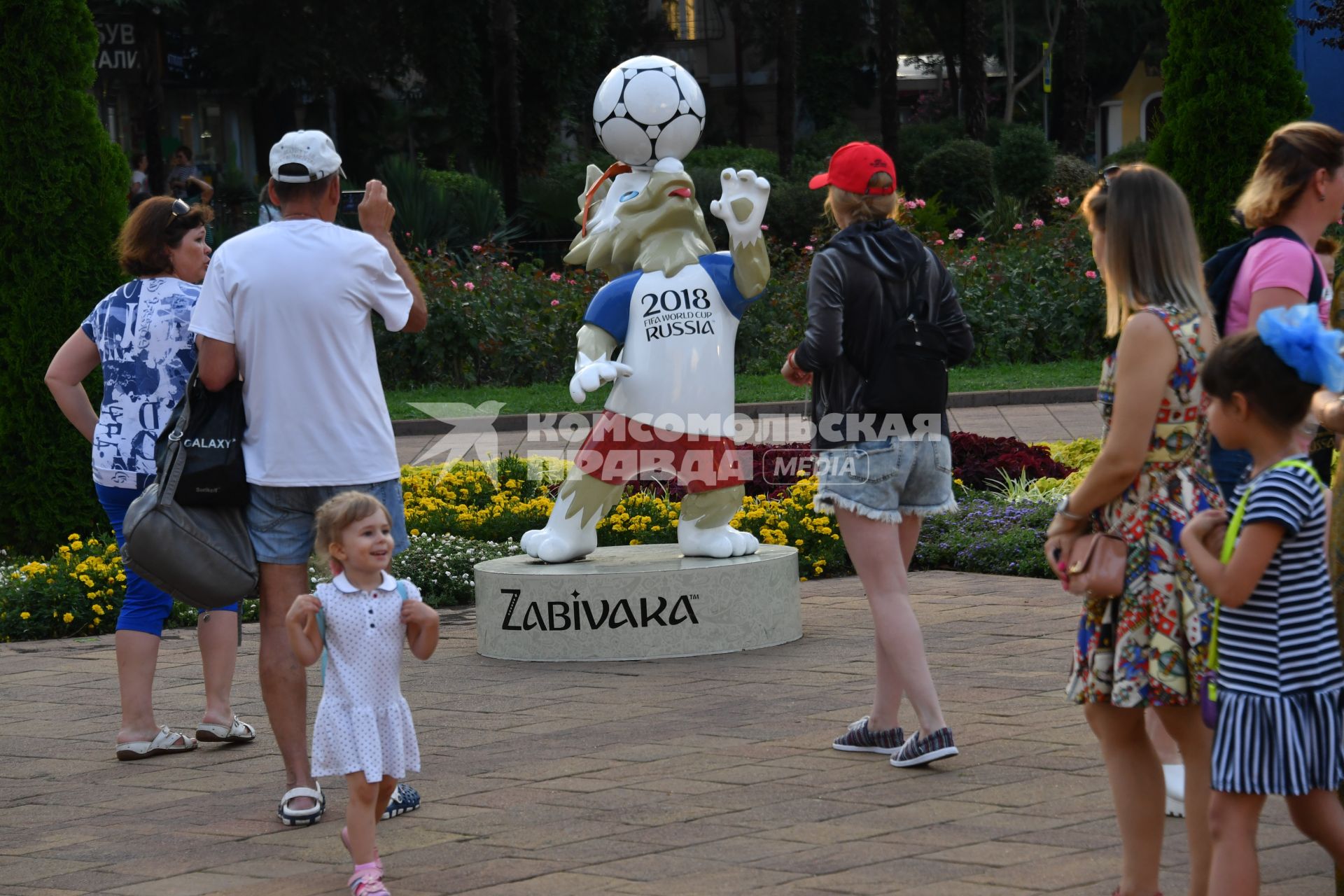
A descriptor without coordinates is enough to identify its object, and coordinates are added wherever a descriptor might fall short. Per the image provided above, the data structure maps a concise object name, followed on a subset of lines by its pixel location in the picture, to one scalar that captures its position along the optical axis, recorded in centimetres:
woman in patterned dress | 700
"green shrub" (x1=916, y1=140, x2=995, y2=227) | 6041
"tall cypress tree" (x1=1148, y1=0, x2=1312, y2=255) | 2486
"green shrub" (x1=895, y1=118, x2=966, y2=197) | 6919
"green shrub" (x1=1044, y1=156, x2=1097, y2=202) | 5740
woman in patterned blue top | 1094
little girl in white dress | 802
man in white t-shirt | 919
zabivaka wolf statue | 1329
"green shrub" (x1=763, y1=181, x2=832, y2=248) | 5606
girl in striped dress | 630
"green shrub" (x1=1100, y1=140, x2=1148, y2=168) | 6362
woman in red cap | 980
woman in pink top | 829
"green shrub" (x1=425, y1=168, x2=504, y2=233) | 4534
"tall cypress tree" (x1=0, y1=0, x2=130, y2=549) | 1805
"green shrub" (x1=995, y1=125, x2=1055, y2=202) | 5603
